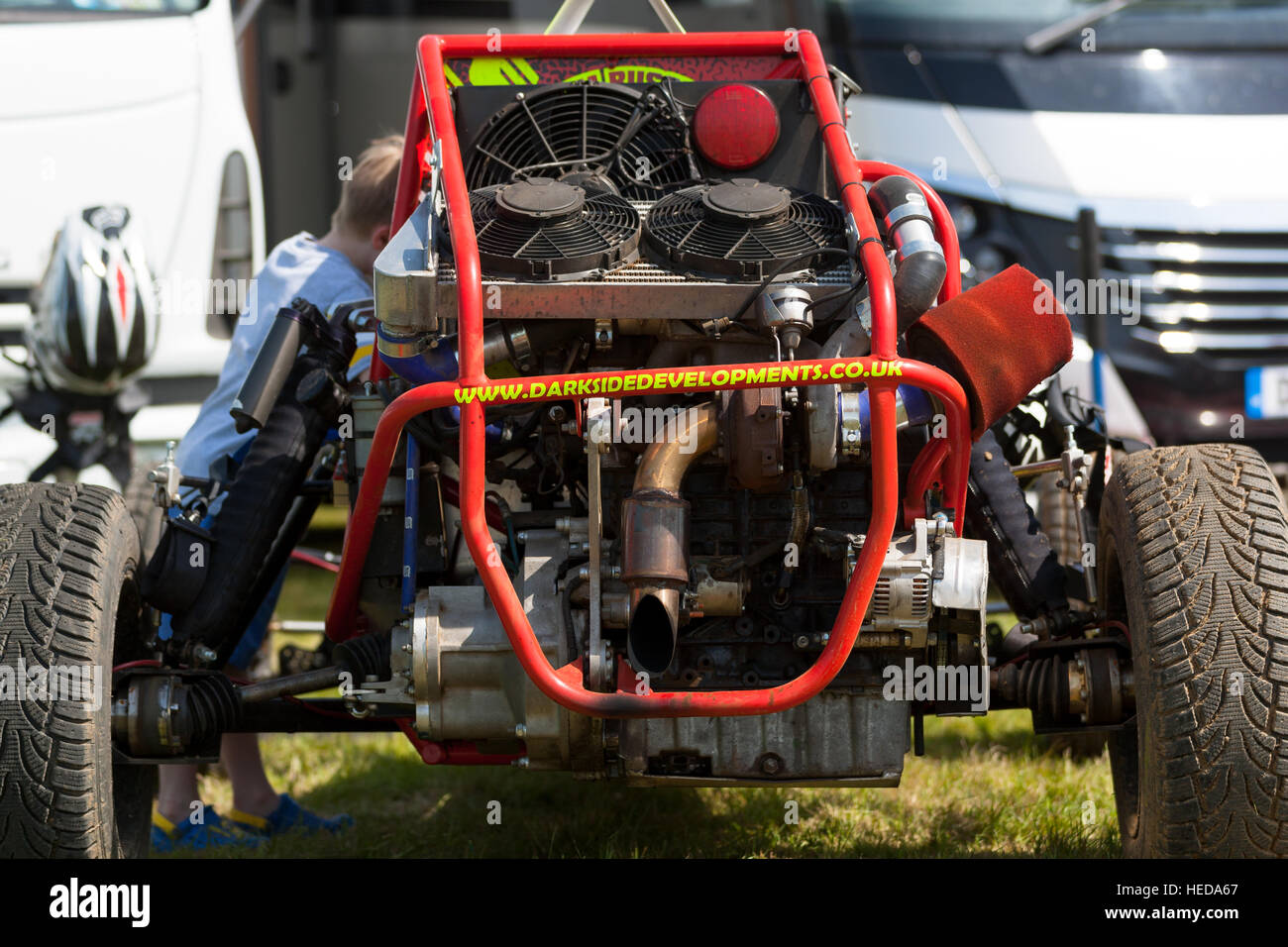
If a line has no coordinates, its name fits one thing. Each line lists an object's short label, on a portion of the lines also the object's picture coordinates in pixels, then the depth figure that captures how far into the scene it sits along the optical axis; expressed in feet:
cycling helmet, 17.65
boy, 14.49
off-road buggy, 9.82
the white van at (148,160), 20.38
